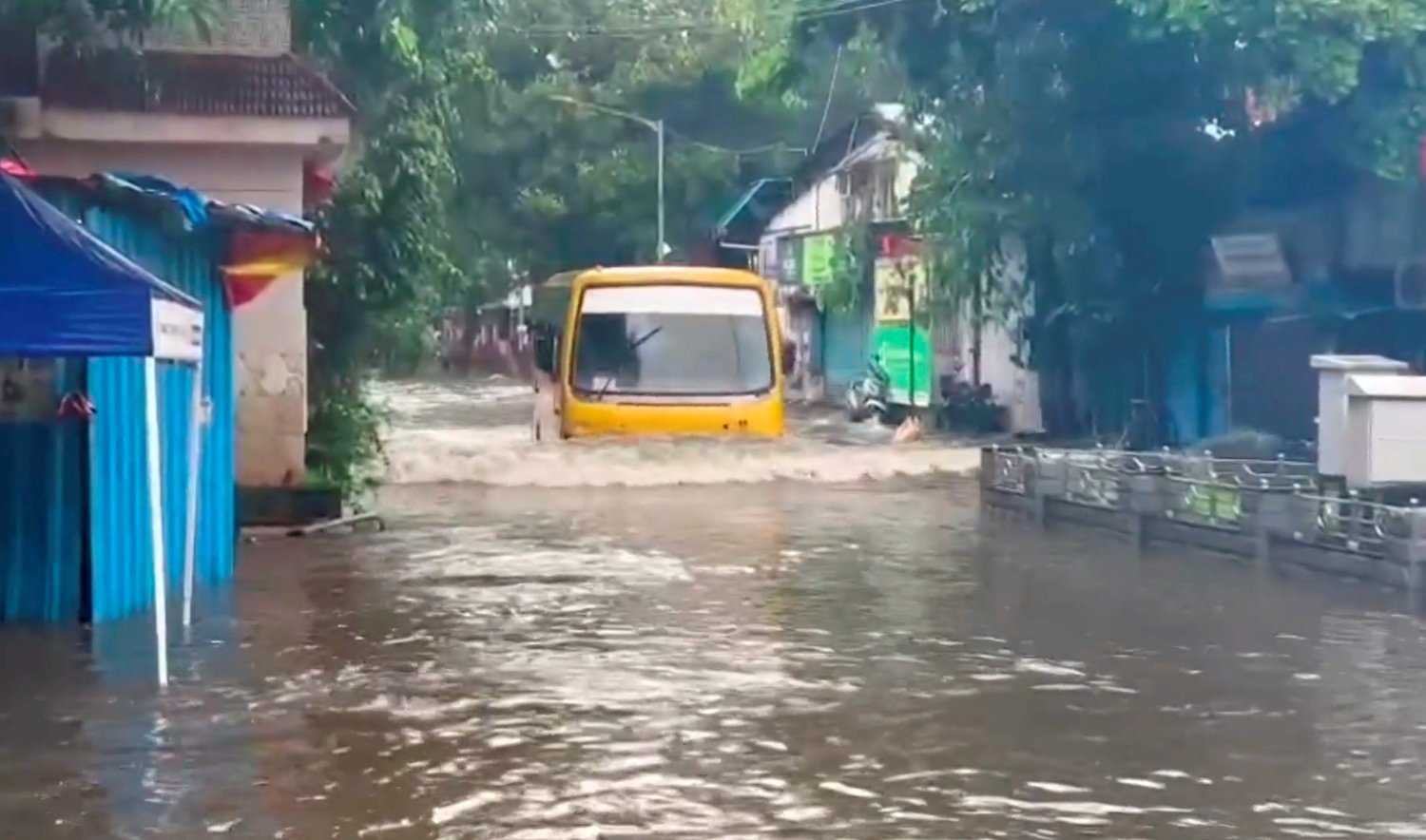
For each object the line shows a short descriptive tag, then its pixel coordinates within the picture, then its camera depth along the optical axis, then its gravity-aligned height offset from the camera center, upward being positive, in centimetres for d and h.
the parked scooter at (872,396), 3978 -30
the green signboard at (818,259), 4656 +267
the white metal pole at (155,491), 968 -48
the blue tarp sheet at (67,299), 957 +38
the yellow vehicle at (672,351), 2303 +33
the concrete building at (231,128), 1599 +193
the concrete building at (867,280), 3559 +214
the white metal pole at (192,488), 1166 -57
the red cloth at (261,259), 1377 +83
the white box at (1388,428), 1333 -31
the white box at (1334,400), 1392 -15
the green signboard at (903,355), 3944 +47
